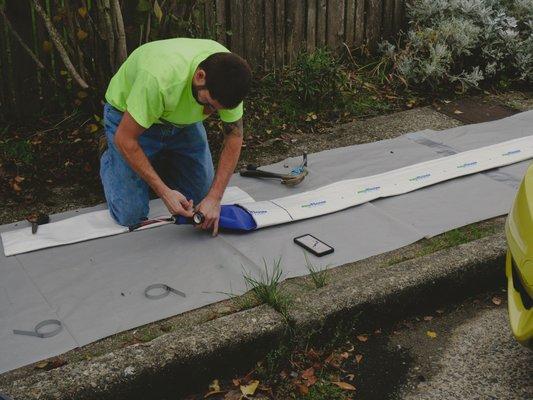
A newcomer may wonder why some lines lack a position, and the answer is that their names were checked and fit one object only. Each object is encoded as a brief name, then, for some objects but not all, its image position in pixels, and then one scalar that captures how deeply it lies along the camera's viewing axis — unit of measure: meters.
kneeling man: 3.88
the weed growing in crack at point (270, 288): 3.56
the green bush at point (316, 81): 6.56
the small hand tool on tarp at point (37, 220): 4.48
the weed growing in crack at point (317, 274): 3.86
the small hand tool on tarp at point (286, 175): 5.15
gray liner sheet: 3.64
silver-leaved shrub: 7.11
